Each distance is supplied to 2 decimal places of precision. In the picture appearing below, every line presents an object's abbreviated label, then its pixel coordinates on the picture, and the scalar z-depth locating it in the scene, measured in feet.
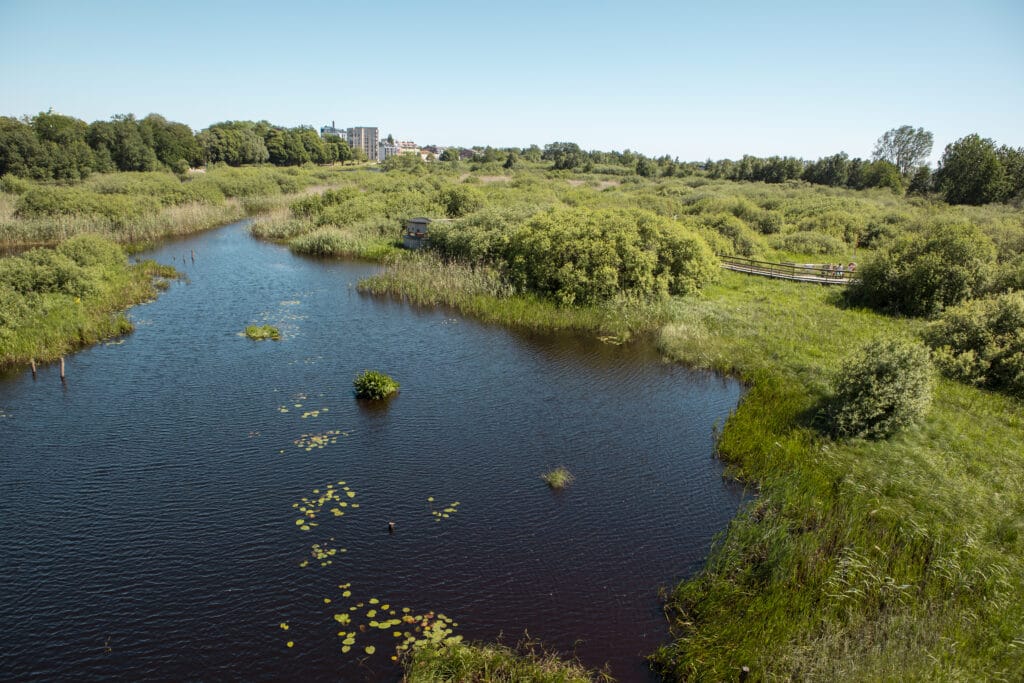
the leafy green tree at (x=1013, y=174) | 256.73
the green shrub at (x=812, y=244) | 202.16
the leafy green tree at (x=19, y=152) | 272.10
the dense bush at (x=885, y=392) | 68.03
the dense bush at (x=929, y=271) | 125.39
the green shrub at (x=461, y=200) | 226.58
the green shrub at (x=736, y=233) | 199.62
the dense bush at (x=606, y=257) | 131.75
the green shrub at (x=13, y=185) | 234.38
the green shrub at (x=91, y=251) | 130.21
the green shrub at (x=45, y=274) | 108.47
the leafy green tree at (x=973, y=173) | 256.93
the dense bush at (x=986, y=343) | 85.61
